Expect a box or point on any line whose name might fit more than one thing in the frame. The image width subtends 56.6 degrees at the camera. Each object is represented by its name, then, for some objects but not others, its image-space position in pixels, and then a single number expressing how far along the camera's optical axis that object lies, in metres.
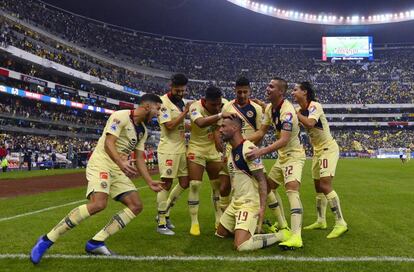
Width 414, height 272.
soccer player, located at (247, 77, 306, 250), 5.75
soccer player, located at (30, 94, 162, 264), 5.11
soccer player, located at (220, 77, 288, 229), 6.54
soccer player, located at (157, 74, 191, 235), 6.95
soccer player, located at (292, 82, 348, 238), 6.59
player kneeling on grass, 5.51
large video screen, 76.19
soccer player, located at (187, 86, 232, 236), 6.77
